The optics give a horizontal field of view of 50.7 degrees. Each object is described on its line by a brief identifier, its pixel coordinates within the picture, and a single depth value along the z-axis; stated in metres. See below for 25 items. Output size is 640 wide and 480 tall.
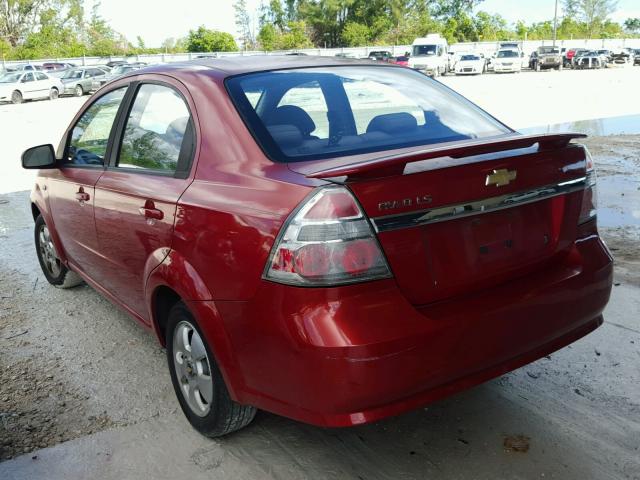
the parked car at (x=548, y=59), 48.31
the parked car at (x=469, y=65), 43.69
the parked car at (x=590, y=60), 50.03
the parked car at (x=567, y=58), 51.72
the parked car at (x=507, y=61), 45.84
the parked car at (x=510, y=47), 46.75
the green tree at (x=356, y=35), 78.81
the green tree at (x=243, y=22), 102.69
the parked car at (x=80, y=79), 33.78
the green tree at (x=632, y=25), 126.38
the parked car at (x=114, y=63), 42.20
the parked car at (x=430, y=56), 41.84
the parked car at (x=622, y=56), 57.09
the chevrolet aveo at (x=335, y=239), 2.33
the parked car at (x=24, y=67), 42.69
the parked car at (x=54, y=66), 43.61
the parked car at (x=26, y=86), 30.47
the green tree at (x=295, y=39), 71.81
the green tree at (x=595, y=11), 104.14
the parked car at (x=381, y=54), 45.97
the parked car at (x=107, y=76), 33.97
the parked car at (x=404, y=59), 40.44
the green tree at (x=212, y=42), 65.38
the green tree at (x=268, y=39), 72.82
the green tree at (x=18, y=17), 64.88
